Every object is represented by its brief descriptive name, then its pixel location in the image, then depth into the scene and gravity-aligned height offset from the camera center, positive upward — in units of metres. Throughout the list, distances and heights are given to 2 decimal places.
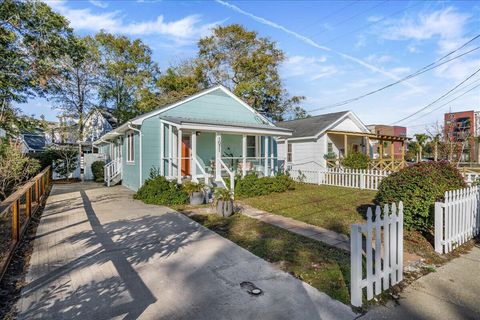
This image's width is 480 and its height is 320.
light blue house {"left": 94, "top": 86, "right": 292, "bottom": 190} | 11.73 +0.85
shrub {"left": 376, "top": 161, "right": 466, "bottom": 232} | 5.36 -0.65
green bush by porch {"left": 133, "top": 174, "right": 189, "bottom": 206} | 9.68 -1.28
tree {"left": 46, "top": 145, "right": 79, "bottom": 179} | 19.81 -0.05
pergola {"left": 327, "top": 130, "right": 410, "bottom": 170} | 16.51 +0.53
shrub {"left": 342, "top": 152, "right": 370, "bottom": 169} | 14.87 -0.26
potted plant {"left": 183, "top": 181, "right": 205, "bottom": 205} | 9.49 -1.19
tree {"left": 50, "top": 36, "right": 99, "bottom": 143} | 20.25 +5.63
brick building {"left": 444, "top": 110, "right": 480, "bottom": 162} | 15.75 +1.53
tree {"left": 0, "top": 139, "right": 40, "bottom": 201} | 8.17 -0.22
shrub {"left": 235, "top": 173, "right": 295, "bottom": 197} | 11.40 -1.23
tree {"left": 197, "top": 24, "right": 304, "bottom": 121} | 25.14 +8.92
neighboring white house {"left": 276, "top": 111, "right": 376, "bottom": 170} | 17.31 +1.13
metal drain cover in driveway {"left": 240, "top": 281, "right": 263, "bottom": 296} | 3.47 -1.73
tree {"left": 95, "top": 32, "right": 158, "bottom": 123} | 25.92 +8.11
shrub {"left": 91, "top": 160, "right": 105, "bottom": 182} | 18.83 -0.88
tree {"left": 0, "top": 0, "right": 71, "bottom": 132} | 13.36 +5.97
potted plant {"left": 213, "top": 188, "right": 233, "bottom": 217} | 7.78 -1.32
